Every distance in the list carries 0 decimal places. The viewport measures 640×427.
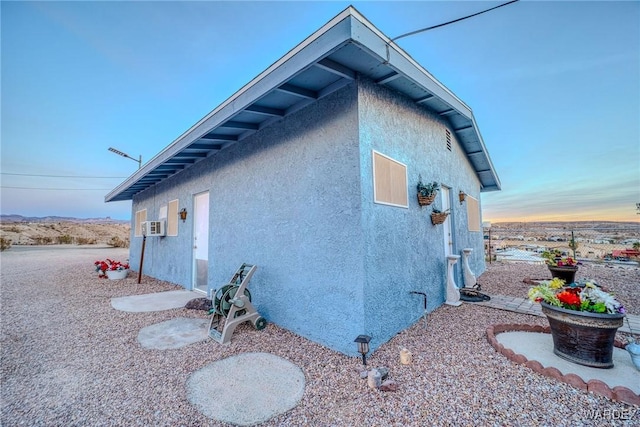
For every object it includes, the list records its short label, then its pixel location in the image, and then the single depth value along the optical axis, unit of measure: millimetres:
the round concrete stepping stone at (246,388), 1903
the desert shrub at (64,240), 21903
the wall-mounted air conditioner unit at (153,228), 7316
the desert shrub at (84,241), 22141
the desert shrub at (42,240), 21206
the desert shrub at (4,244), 15492
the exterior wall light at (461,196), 5948
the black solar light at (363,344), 2436
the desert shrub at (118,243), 20216
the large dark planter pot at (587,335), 2248
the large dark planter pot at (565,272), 4980
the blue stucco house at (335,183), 2770
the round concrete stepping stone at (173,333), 3180
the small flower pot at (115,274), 7613
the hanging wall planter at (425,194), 3936
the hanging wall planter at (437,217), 4380
